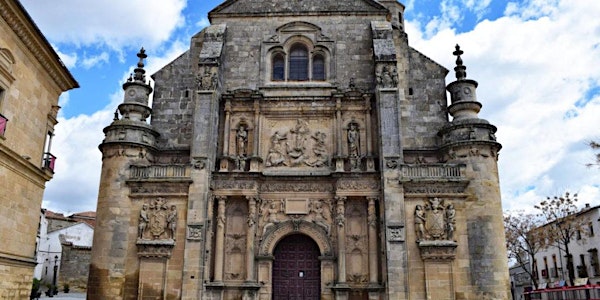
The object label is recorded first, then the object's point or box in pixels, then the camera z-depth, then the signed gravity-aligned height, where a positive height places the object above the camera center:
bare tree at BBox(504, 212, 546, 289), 34.22 +3.45
